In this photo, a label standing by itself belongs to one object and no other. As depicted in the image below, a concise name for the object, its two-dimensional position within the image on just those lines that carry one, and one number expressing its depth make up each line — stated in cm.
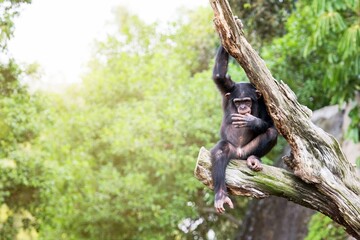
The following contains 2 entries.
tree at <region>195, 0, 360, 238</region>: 993
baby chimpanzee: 1097
